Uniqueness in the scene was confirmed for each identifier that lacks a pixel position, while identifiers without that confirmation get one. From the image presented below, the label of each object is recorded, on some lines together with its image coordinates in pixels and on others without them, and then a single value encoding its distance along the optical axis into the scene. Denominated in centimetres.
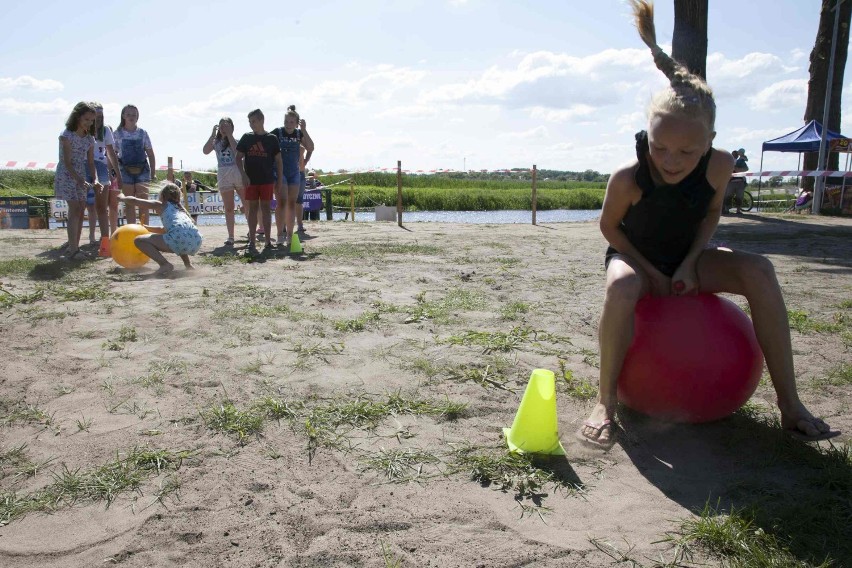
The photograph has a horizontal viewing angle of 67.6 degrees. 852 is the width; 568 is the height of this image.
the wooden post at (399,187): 1562
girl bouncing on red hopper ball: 292
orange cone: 877
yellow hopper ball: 768
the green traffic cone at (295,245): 925
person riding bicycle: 1806
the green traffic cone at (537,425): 281
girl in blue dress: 752
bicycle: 1912
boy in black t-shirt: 930
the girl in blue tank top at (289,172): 1016
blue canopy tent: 2011
